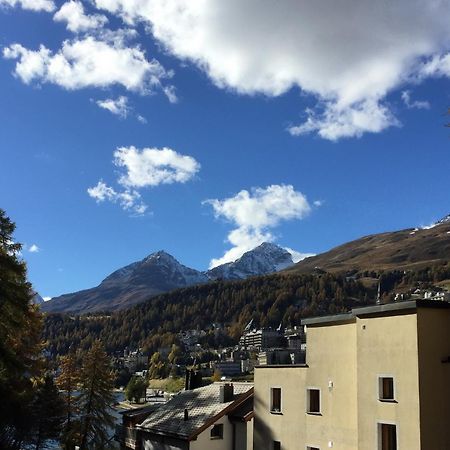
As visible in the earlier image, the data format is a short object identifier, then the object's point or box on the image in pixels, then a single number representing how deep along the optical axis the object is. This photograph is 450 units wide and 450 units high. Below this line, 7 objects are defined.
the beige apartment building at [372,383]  22.41
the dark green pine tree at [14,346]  27.17
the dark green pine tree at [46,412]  43.53
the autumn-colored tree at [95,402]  45.06
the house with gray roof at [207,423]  35.50
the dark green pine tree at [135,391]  170.35
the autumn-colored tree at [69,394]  44.53
